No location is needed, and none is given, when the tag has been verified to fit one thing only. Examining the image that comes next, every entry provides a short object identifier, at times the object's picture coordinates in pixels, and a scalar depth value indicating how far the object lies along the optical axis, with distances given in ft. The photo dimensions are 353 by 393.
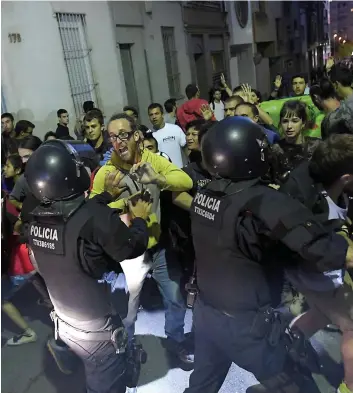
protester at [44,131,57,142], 15.67
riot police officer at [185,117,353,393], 4.84
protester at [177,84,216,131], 15.53
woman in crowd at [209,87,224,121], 20.74
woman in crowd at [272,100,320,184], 8.60
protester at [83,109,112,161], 12.50
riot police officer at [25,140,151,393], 5.36
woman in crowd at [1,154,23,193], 10.82
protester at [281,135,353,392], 5.80
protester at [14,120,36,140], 15.10
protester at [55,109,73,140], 17.26
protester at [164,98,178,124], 18.62
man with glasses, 7.31
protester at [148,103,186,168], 13.69
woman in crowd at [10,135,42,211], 9.60
